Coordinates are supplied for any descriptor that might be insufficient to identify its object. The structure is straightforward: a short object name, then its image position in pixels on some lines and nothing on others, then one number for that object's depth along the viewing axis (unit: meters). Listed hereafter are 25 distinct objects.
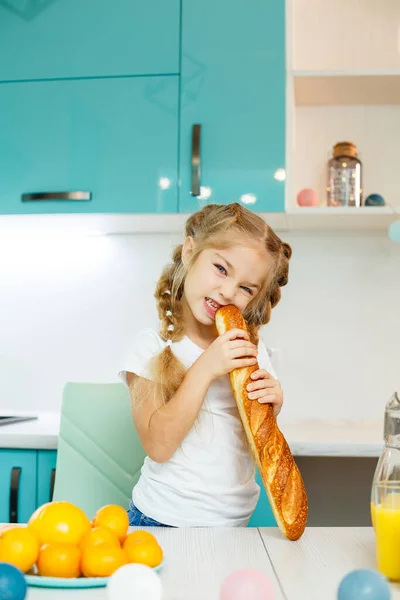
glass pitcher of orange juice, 0.80
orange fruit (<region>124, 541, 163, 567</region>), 0.75
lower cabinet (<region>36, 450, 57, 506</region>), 1.84
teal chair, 1.72
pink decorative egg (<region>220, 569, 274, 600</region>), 0.63
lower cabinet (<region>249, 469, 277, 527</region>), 1.70
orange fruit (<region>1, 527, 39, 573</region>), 0.71
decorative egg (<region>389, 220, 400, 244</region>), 2.01
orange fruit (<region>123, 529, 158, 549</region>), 0.77
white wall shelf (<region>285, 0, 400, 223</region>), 2.31
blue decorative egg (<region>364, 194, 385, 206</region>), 2.08
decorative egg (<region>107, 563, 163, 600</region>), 0.60
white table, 0.73
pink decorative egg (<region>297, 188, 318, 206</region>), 2.10
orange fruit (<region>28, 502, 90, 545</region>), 0.75
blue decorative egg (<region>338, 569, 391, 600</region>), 0.60
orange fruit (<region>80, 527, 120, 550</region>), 0.73
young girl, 1.21
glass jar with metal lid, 2.15
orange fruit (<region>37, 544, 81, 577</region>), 0.73
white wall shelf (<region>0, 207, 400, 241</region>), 2.06
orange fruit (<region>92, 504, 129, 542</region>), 0.80
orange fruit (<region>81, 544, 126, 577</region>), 0.72
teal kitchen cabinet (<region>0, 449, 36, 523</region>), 1.85
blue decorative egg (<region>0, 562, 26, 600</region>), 0.61
